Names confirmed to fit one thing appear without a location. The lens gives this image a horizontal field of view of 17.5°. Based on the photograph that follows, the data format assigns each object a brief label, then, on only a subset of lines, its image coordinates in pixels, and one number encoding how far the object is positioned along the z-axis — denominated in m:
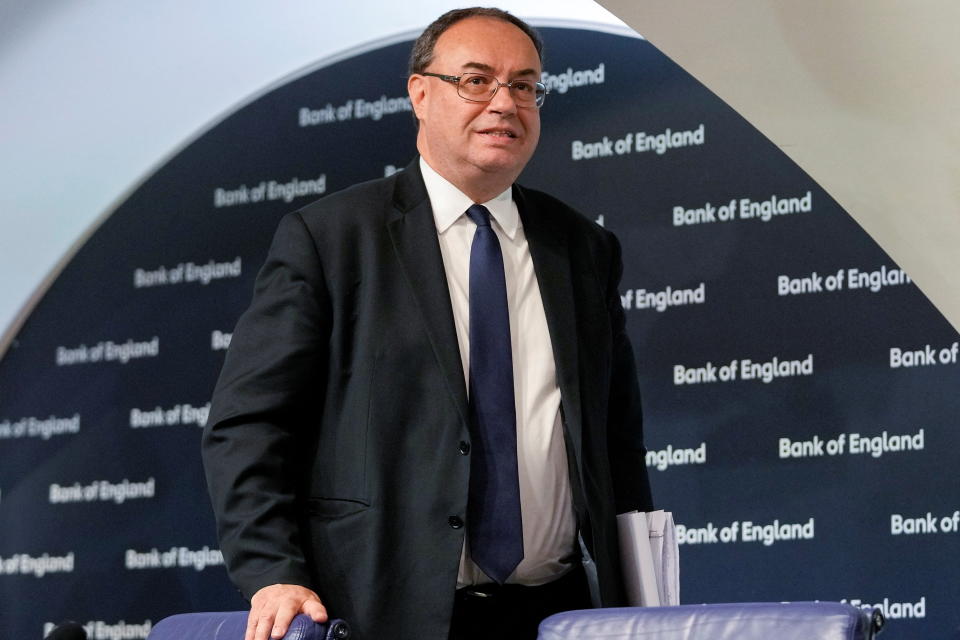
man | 3.44
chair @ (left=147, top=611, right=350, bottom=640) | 3.32
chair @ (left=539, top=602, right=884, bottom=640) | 3.07
